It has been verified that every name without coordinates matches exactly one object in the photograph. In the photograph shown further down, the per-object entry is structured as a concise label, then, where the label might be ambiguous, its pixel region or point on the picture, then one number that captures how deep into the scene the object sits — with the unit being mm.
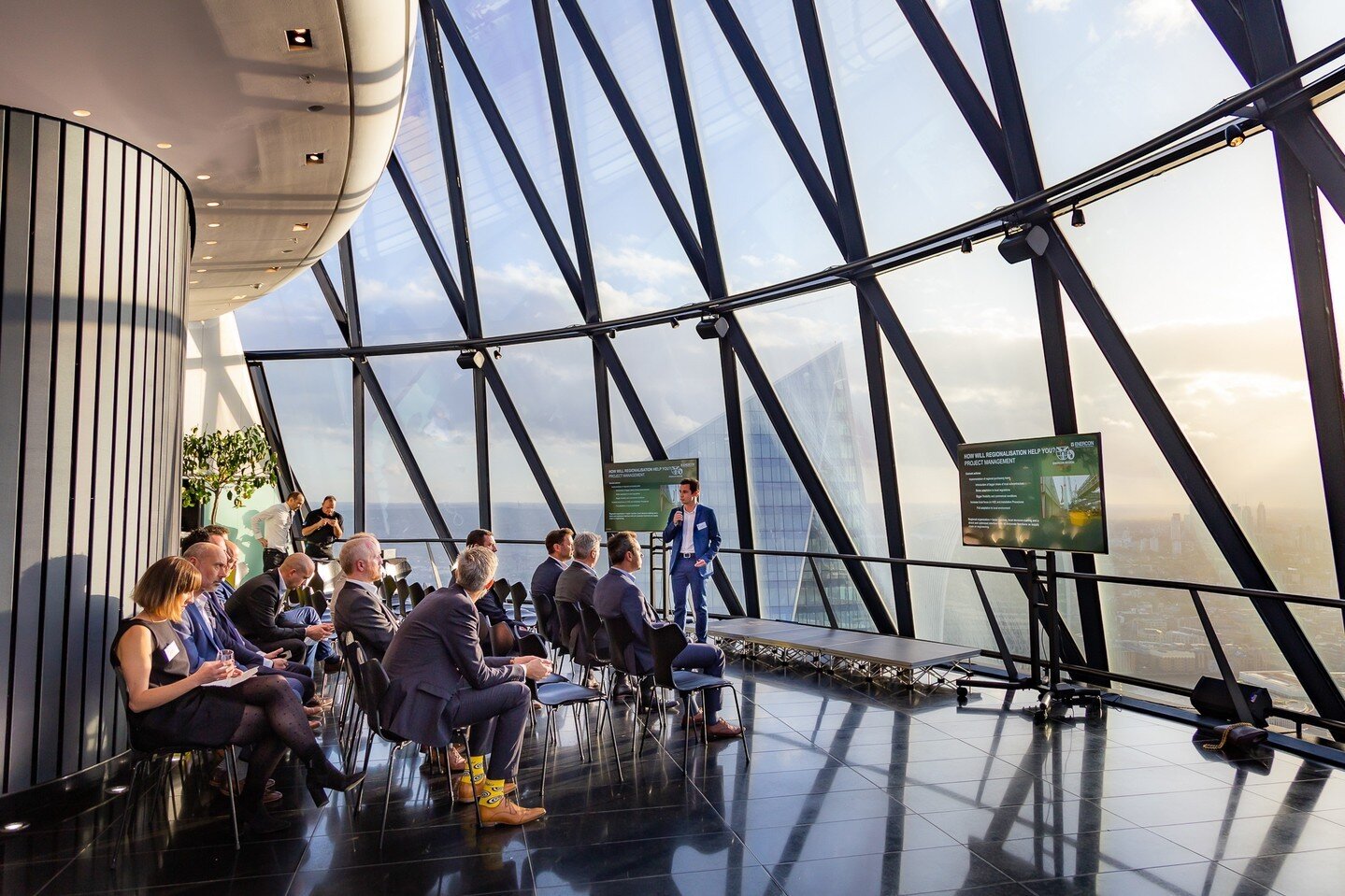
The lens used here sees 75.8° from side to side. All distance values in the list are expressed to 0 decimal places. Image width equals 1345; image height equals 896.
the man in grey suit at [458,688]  3646
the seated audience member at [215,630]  4152
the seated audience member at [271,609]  5219
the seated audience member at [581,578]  5398
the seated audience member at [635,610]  4812
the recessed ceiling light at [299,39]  3889
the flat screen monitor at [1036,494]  5332
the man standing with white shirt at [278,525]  10828
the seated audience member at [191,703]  3455
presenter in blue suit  7191
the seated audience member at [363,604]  4215
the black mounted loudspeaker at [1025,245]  5863
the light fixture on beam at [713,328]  8805
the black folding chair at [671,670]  4441
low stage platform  6121
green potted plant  10203
